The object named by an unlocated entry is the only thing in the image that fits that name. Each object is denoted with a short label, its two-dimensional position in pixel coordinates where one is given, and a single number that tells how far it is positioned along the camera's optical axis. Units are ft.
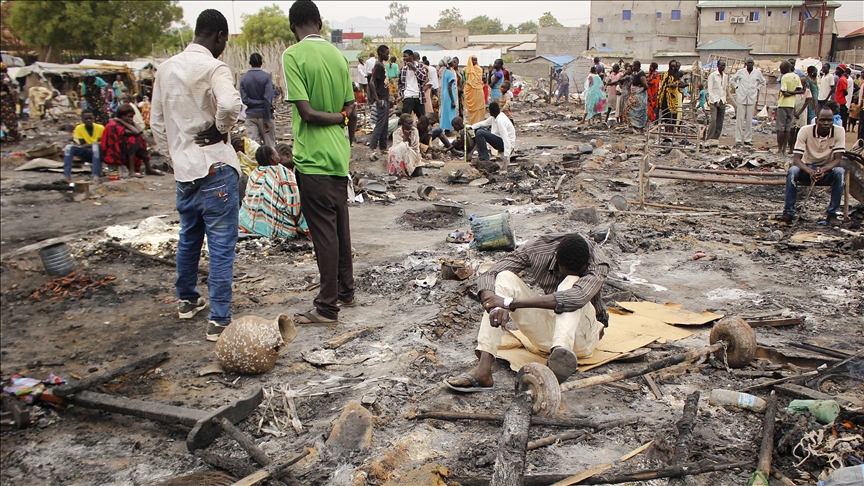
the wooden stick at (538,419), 10.35
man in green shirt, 13.52
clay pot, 12.11
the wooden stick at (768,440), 9.09
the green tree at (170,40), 127.65
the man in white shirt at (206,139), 13.10
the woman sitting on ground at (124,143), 34.32
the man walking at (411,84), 43.19
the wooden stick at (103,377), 11.18
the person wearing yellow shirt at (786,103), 41.55
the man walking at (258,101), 30.48
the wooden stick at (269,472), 8.58
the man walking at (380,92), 39.91
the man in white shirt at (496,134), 36.32
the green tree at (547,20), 330.34
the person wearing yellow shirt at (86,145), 34.86
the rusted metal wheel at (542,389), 10.25
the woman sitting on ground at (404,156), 36.11
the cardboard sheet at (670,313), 15.30
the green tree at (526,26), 452.35
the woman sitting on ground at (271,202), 22.07
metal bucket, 18.98
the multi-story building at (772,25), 136.26
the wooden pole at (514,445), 8.60
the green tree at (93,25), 103.65
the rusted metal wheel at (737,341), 12.58
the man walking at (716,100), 45.75
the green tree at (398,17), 315.17
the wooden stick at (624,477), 8.80
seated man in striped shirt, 11.62
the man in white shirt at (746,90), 43.60
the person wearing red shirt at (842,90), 47.13
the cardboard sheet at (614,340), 12.87
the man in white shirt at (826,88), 47.34
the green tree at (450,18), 416.46
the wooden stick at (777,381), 11.77
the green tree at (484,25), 406.21
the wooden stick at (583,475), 8.79
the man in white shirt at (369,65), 52.44
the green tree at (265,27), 206.49
